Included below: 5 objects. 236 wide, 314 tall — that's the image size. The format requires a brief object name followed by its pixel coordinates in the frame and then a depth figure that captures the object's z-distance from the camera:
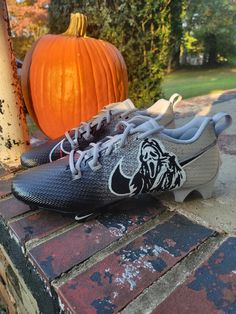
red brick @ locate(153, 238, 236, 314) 0.46
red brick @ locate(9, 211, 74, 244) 0.67
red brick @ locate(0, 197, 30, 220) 0.77
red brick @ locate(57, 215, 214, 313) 0.48
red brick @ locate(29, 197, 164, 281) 0.57
